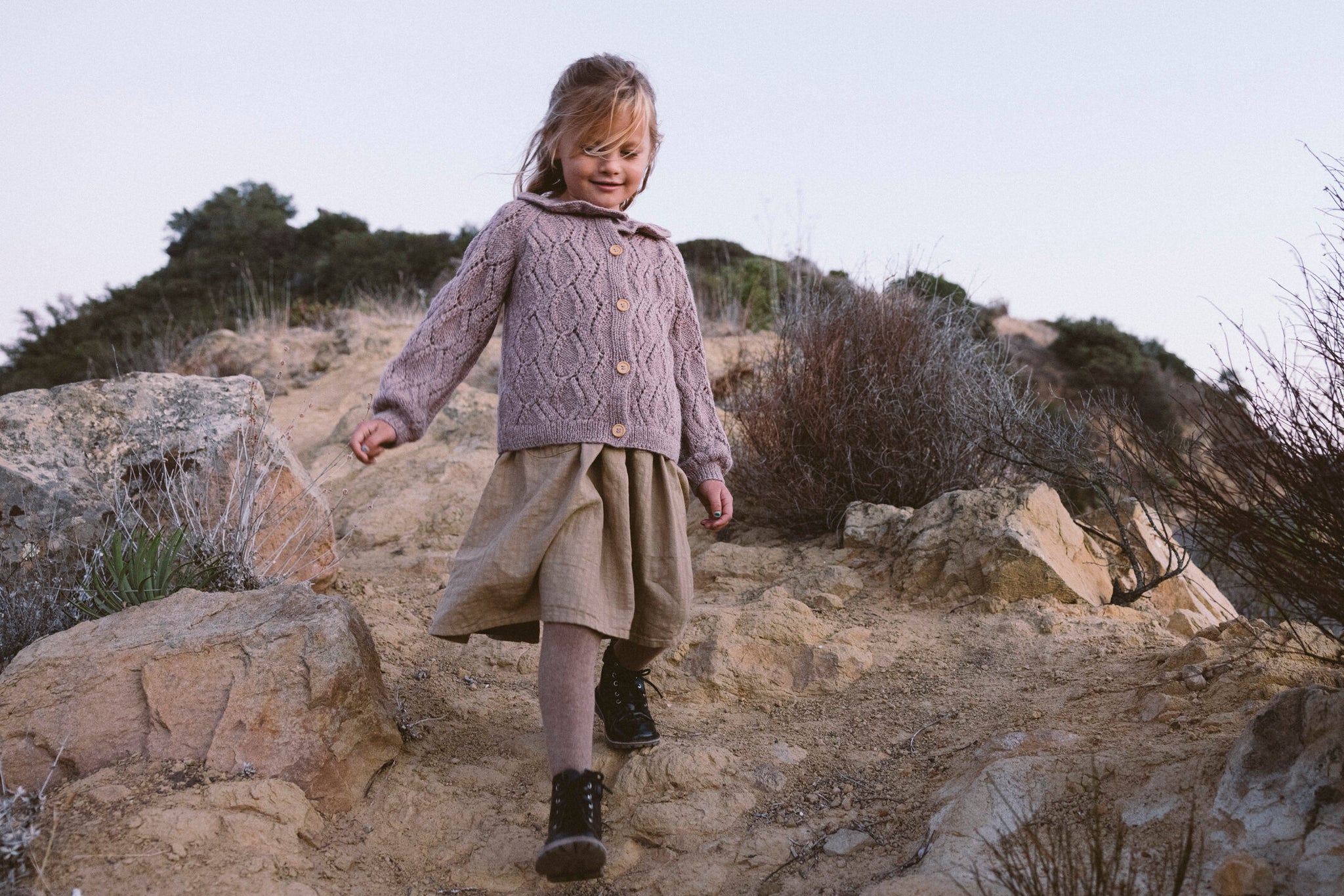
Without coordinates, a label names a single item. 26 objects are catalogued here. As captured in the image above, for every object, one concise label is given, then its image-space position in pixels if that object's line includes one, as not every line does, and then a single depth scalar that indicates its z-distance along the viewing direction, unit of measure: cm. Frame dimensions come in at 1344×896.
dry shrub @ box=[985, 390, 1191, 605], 366
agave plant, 272
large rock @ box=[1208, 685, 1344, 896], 146
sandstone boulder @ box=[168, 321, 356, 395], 932
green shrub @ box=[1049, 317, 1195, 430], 1431
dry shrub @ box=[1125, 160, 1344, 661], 177
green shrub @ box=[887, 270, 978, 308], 495
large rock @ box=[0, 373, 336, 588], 337
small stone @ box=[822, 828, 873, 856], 206
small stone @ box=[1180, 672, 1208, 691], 237
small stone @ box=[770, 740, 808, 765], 253
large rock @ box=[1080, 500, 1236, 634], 378
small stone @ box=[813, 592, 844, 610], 352
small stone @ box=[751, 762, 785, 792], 240
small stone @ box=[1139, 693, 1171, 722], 228
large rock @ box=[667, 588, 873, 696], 302
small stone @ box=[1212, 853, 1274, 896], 145
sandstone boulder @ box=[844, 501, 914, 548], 383
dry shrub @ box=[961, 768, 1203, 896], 145
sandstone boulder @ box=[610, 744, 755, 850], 222
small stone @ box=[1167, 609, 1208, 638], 338
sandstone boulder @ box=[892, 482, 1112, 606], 344
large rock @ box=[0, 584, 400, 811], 217
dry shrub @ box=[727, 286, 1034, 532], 424
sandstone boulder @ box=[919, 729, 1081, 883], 178
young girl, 213
